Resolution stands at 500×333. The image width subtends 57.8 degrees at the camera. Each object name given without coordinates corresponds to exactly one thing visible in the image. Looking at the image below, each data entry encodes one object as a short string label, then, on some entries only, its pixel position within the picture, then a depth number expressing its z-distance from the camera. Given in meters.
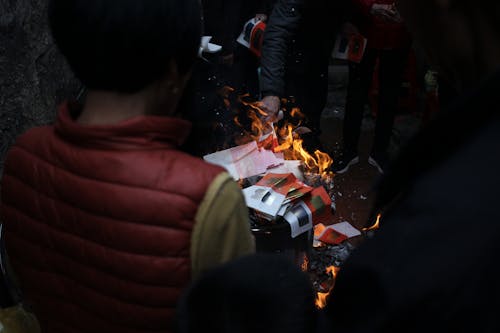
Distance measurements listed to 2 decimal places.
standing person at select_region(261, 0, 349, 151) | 3.36
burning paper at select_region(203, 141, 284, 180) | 2.62
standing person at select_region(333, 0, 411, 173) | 3.68
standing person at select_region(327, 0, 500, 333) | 0.61
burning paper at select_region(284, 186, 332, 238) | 2.35
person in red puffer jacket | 1.02
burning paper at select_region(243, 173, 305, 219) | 2.30
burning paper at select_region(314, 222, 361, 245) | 3.50
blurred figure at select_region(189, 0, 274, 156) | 3.53
